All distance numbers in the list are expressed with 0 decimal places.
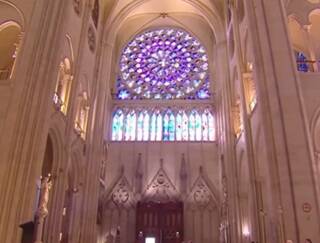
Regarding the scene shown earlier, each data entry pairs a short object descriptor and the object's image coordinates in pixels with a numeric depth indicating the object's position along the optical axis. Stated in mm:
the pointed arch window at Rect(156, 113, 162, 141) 26077
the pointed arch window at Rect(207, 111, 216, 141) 26000
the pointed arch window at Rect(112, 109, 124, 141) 26412
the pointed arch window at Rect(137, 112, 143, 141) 26219
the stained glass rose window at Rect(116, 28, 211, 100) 27625
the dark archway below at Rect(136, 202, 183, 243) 22578
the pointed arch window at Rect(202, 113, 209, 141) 26048
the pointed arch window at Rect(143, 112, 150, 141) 26147
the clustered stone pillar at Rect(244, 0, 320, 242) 11023
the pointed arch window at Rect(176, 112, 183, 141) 26109
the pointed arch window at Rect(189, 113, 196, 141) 26089
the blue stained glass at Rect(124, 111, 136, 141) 26312
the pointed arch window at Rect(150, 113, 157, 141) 26125
